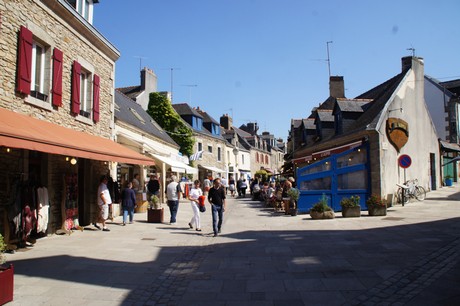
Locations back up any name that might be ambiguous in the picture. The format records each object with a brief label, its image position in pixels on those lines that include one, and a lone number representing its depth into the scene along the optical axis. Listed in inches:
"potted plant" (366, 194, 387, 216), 497.0
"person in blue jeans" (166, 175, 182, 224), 467.8
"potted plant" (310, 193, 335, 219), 493.4
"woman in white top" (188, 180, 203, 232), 423.2
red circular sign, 534.0
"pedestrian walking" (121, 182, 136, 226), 460.4
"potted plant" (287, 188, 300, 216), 548.7
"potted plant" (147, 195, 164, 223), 492.1
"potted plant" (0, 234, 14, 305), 175.8
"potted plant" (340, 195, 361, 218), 497.7
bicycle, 625.0
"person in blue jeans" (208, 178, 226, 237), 393.1
